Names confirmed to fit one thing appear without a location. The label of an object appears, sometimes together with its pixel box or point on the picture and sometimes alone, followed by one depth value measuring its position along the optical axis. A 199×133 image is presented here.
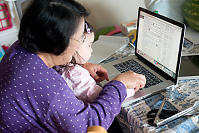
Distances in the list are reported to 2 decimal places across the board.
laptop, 0.86
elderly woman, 0.62
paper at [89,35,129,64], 1.21
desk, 0.72
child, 0.80
